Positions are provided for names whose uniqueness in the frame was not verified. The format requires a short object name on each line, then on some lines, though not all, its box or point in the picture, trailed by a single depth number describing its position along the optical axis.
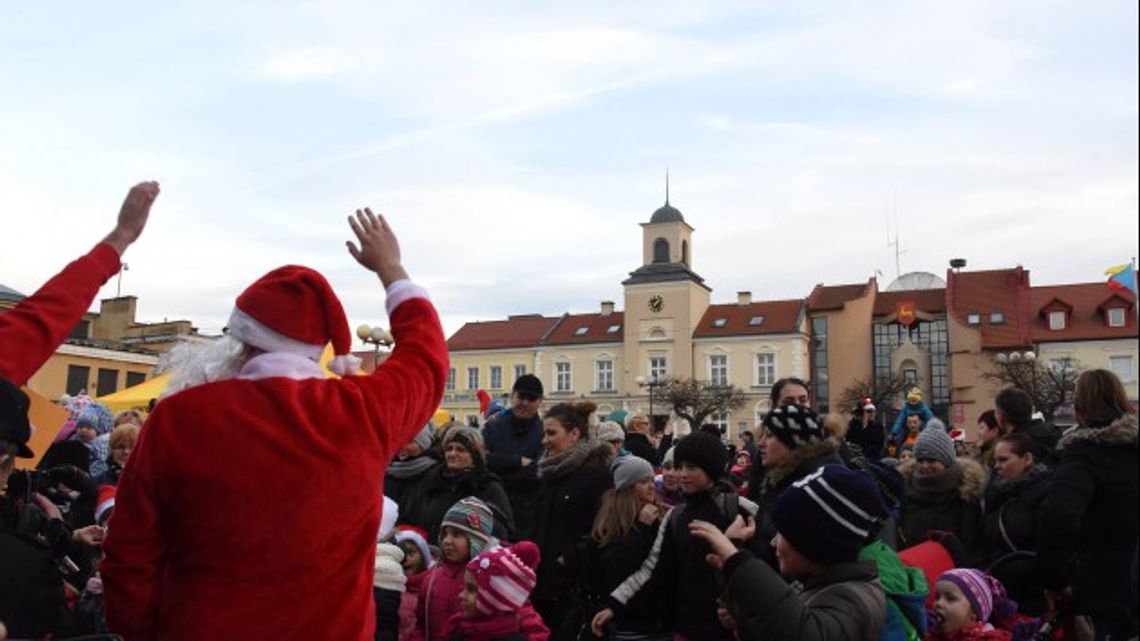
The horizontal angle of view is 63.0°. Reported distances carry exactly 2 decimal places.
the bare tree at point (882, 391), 56.12
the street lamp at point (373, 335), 22.25
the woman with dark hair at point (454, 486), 5.88
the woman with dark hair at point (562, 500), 5.90
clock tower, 66.69
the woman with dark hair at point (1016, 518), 4.68
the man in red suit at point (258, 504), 2.35
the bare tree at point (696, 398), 60.41
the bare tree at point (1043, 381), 39.59
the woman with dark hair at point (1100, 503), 3.71
